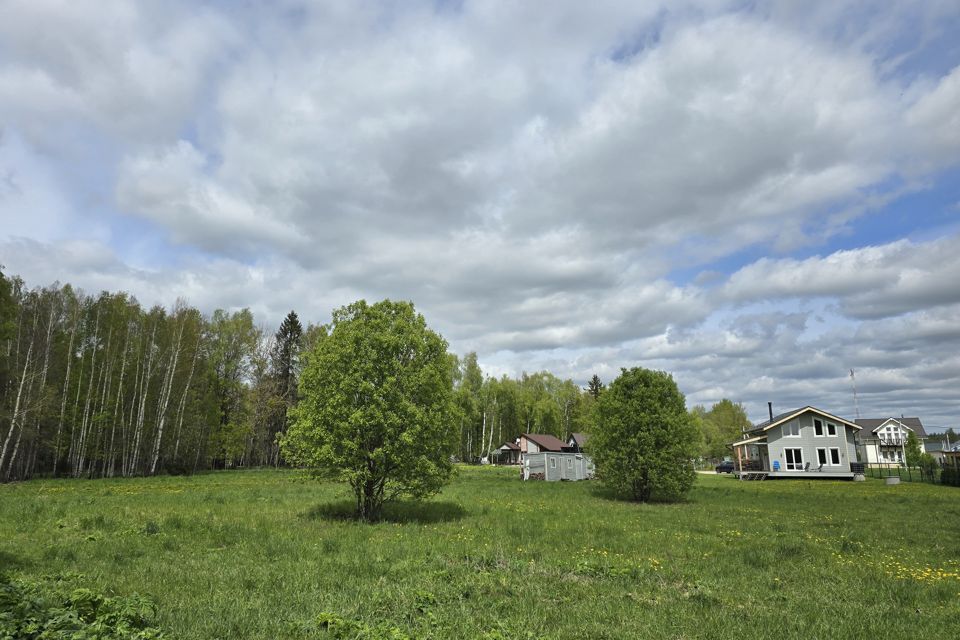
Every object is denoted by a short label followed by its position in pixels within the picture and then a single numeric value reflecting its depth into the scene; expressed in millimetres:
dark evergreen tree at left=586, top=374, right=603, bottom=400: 110000
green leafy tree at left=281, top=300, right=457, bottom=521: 18609
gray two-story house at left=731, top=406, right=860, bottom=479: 53312
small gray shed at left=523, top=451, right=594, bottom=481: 47688
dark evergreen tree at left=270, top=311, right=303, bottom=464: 61625
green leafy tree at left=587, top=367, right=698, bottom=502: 29188
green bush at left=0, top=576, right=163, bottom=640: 6168
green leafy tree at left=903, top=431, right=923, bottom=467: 55881
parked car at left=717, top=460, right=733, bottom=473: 78125
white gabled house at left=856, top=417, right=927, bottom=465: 85438
